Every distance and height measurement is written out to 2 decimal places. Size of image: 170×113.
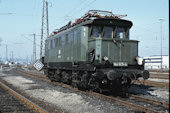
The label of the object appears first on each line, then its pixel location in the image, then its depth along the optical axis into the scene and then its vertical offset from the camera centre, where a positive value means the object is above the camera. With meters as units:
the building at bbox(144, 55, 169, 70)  70.43 -1.27
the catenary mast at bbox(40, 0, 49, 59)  31.79 +4.26
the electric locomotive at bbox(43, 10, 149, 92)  10.40 +0.15
